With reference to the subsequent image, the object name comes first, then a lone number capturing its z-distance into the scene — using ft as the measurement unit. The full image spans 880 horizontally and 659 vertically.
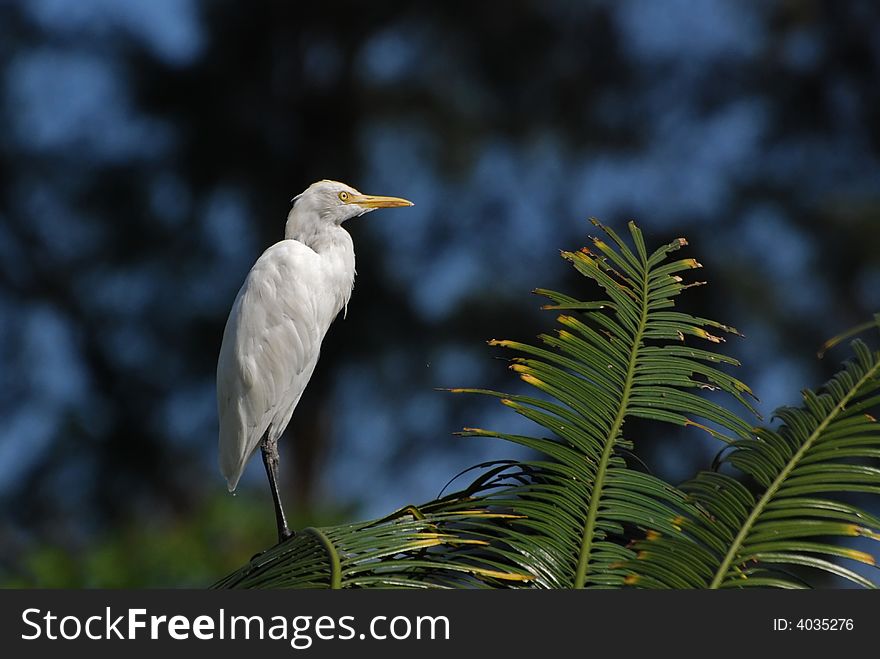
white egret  42.20
